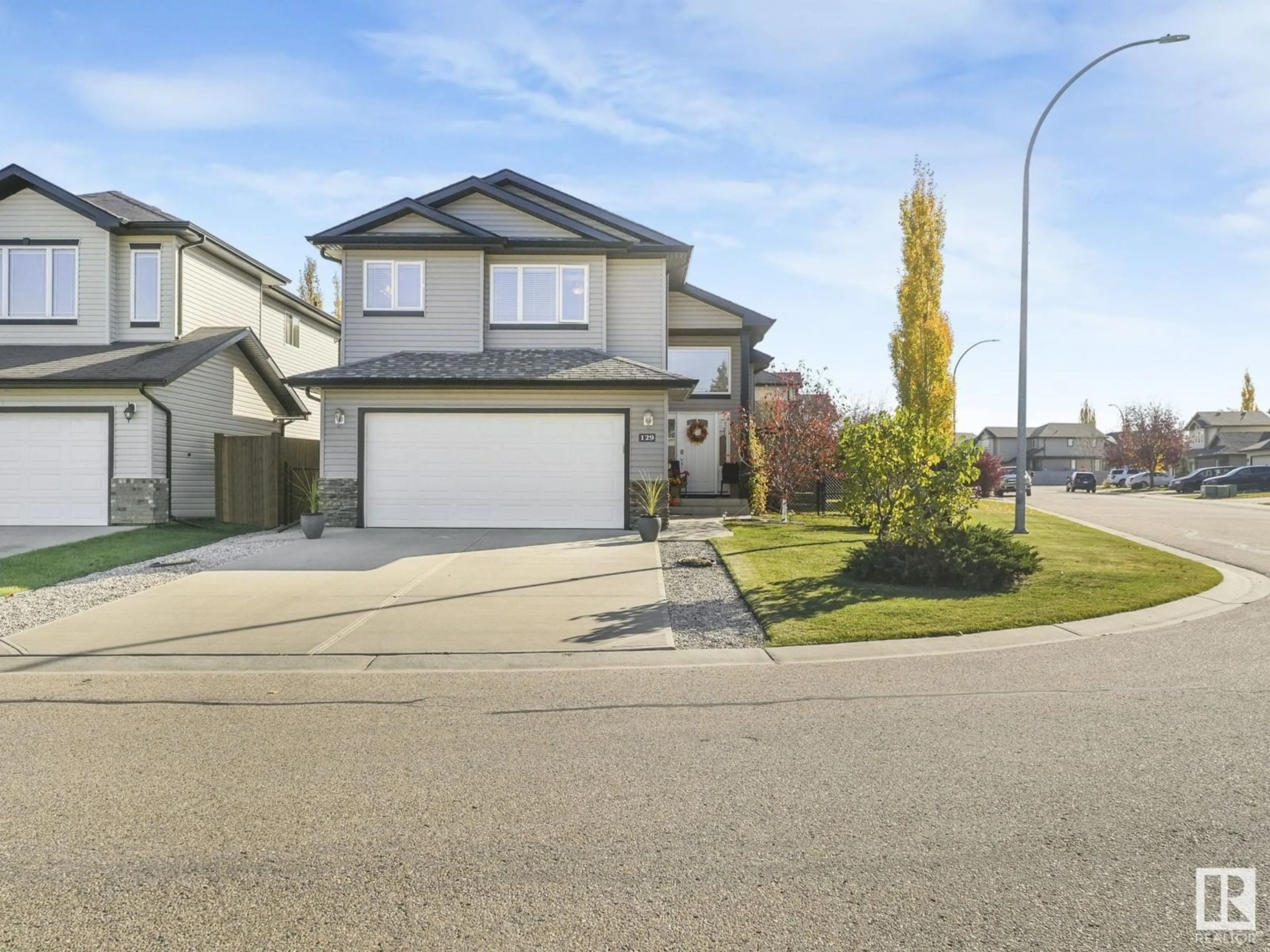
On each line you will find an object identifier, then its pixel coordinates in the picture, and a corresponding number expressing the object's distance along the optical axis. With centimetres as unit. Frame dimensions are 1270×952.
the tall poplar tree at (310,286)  4850
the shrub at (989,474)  3106
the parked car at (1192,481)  4962
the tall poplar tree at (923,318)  2952
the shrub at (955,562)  1112
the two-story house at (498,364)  1853
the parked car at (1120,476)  6084
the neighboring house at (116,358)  1912
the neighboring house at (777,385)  2362
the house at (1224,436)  8144
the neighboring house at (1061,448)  9762
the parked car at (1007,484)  4309
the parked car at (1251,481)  4478
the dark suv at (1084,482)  5394
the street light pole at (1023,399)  1781
